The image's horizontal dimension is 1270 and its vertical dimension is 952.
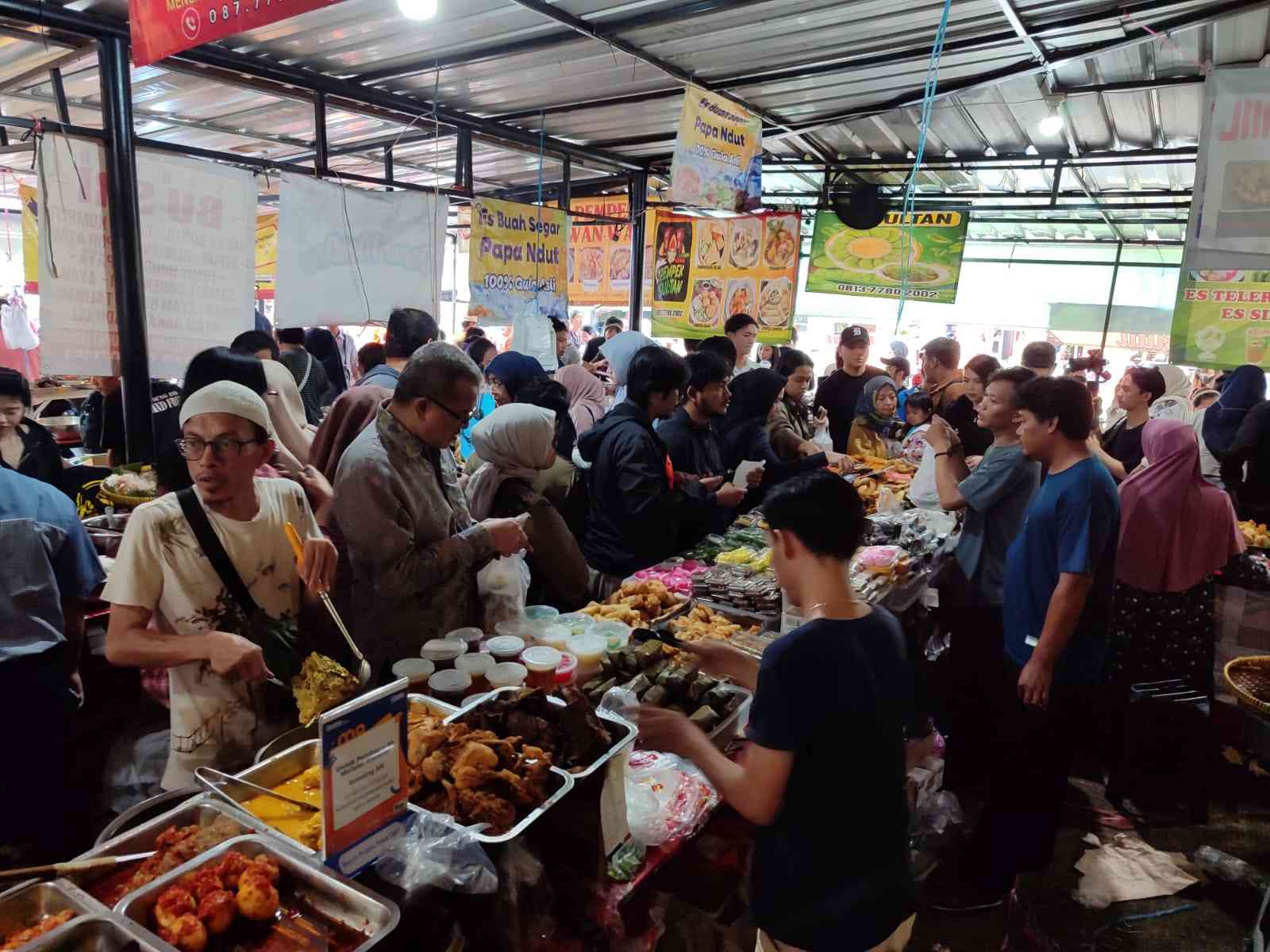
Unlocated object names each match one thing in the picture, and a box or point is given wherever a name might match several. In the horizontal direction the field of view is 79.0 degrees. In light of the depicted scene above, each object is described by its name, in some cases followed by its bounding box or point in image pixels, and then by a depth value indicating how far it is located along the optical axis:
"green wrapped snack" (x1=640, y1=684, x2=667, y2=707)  2.50
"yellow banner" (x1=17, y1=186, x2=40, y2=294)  5.03
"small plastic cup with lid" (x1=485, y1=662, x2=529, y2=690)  2.23
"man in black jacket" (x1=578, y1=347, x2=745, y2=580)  3.88
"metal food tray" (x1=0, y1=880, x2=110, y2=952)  1.38
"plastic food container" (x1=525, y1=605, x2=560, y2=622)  3.09
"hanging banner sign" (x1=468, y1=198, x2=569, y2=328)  6.87
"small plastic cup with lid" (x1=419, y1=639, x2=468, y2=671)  2.35
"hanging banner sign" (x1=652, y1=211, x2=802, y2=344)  8.11
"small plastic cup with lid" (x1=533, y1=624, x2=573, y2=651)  2.77
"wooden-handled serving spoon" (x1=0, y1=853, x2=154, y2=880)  1.42
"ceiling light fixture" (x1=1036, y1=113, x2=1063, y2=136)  7.27
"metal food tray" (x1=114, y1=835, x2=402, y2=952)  1.37
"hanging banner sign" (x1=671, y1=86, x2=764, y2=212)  5.54
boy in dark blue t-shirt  1.65
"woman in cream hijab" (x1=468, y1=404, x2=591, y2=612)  3.10
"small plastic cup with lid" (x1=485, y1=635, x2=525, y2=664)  2.42
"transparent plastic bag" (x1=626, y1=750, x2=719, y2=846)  2.10
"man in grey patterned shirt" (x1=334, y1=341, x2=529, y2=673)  2.51
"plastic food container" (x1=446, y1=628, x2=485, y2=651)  2.57
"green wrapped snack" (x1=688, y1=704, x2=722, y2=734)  2.45
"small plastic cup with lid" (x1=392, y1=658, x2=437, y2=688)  2.21
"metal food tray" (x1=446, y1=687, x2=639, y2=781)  1.80
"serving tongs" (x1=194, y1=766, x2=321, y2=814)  1.68
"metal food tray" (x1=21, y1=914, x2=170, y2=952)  1.31
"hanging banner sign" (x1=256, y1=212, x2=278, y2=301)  11.20
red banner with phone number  2.60
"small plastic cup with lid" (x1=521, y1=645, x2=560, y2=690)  2.34
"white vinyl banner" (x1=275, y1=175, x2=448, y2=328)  5.39
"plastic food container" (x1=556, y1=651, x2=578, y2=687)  2.41
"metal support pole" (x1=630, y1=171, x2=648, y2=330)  9.14
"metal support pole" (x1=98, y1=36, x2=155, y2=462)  4.61
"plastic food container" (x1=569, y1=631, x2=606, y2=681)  2.68
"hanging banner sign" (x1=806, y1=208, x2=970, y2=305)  10.16
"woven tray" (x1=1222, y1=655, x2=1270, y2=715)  3.60
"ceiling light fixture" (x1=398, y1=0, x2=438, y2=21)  3.79
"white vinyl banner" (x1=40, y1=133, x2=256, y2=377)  4.51
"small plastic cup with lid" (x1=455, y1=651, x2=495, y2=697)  2.27
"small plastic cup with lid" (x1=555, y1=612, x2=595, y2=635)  2.97
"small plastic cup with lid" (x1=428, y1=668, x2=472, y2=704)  2.17
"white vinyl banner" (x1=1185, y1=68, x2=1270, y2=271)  2.81
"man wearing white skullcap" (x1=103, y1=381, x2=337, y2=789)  2.01
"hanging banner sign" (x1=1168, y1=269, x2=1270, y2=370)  4.82
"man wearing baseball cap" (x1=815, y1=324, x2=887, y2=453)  7.33
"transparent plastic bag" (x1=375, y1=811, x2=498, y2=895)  1.50
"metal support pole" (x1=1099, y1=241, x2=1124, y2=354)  14.01
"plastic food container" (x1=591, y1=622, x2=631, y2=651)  2.90
